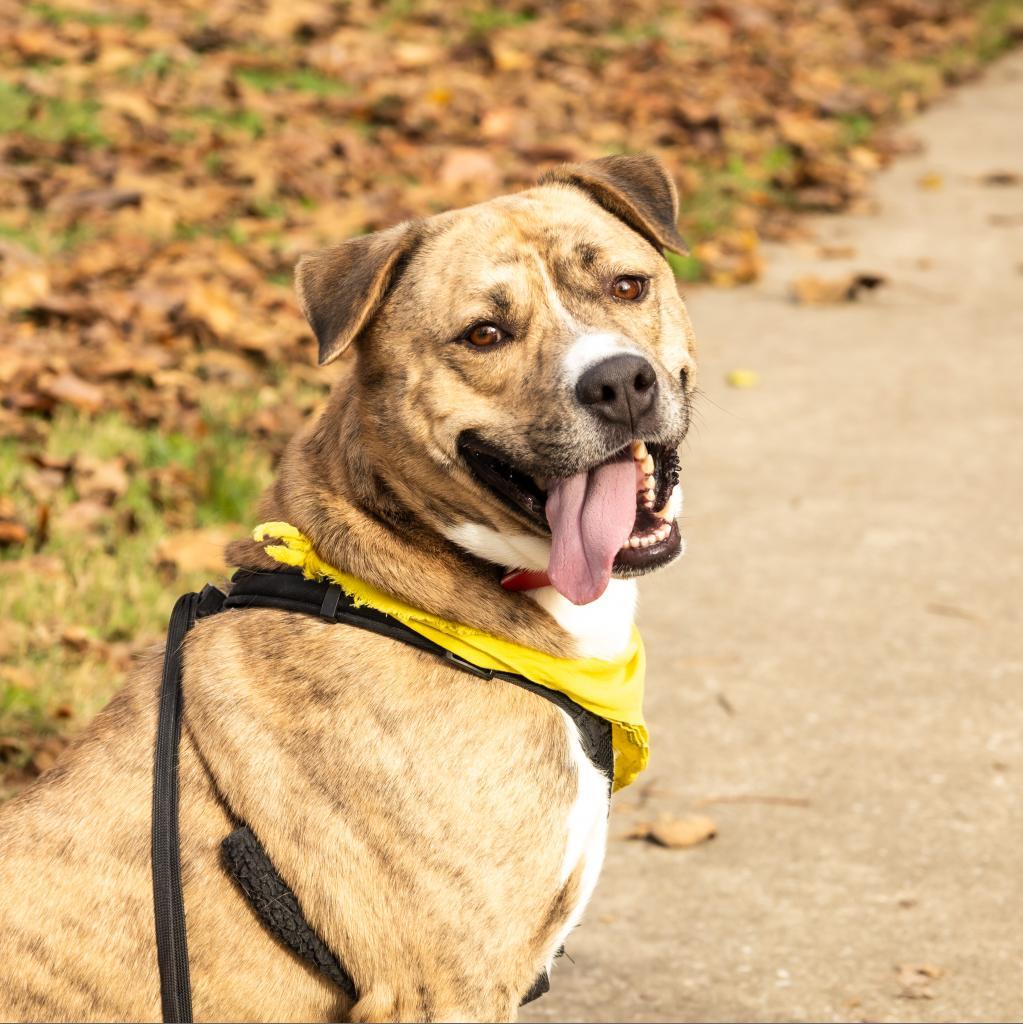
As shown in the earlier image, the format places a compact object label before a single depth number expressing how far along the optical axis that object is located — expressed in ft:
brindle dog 9.60
